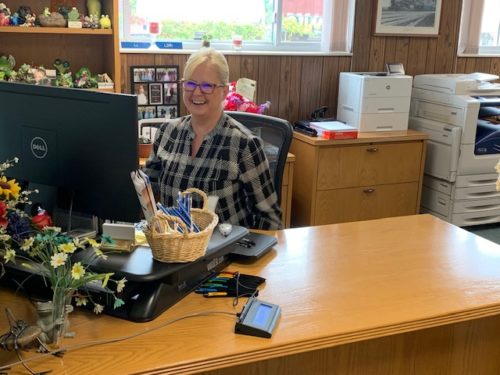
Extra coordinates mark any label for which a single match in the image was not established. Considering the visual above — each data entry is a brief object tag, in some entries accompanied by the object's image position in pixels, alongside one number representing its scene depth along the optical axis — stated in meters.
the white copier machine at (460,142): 3.86
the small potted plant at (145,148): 3.07
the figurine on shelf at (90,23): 3.03
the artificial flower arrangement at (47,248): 1.17
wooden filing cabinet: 3.61
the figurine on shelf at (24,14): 2.94
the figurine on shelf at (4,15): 2.87
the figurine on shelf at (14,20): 2.91
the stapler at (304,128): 3.63
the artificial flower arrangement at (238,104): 3.33
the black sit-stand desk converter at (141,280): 1.34
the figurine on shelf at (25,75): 2.99
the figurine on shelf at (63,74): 3.07
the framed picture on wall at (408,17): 4.08
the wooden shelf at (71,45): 3.05
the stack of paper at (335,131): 3.55
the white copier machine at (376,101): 3.72
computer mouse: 1.62
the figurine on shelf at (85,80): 3.08
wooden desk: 1.22
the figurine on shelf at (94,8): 3.11
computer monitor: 1.40
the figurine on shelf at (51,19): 2.95
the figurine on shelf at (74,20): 2.99
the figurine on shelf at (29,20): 2.94
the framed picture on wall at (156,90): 3.49
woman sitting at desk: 2.11
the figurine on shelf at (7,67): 2.94
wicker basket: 1.35
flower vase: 1.22
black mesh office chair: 2.24
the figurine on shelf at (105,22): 3.04
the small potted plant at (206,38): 3.63
